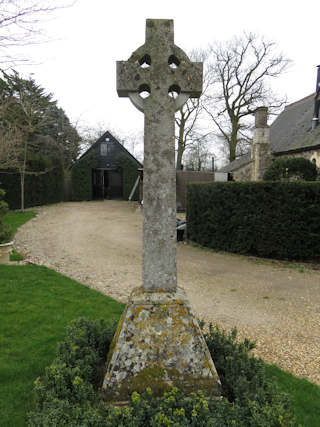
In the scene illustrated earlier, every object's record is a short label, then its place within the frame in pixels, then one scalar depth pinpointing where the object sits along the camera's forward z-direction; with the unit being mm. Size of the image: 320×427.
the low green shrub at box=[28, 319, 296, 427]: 2051
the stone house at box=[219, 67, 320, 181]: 15641
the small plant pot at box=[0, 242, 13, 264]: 8031
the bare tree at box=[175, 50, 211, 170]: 28516
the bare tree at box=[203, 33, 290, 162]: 27078
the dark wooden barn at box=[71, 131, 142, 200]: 27000
